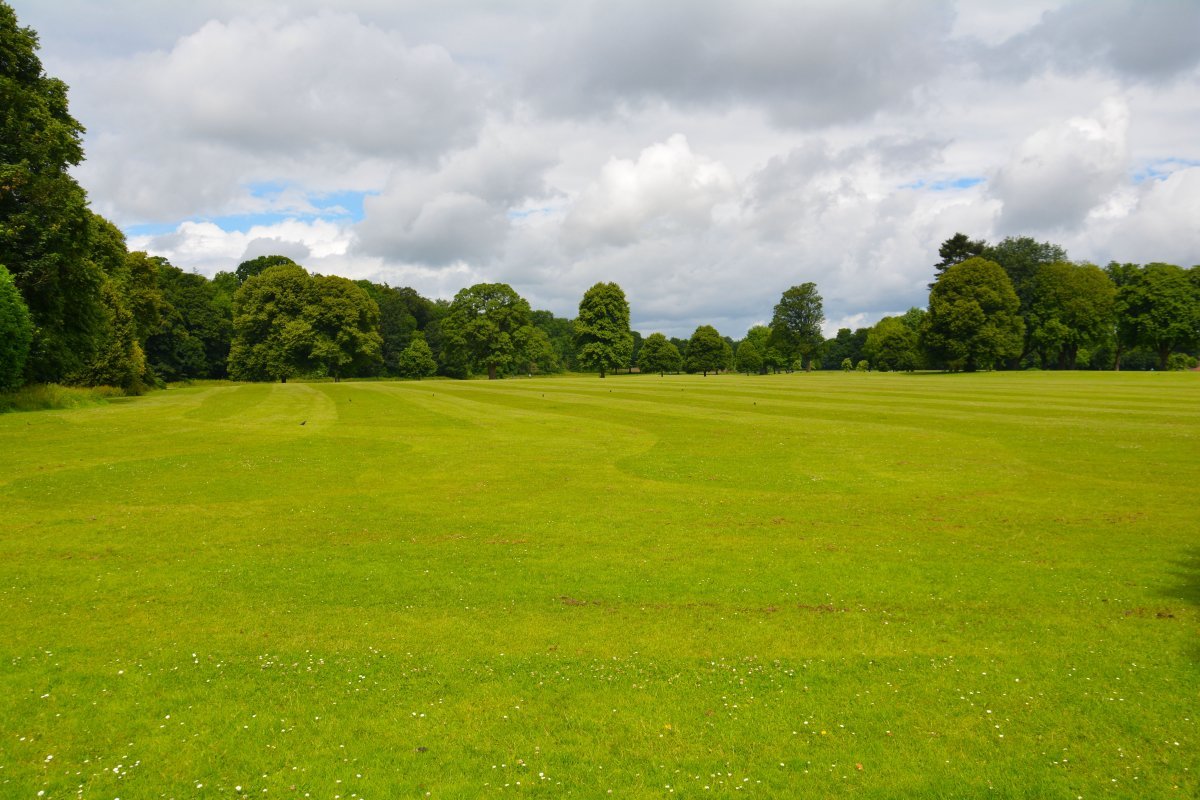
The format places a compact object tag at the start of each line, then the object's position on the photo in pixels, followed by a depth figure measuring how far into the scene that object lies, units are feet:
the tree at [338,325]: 325.01
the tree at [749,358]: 562.25
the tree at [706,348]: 535.60
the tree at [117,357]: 180.96
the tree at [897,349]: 466.29
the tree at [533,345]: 398.21
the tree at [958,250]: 426.51
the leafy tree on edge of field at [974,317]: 325.83
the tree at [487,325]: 388.16
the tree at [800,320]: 484.74
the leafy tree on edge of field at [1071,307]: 344.69
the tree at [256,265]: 465.47
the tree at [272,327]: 319.06
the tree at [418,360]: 437.99
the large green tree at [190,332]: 311.68
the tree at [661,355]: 579.48
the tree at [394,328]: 484.74
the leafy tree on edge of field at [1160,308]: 326.85
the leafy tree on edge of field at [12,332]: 111.65
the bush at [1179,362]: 368.48
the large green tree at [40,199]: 120.57
